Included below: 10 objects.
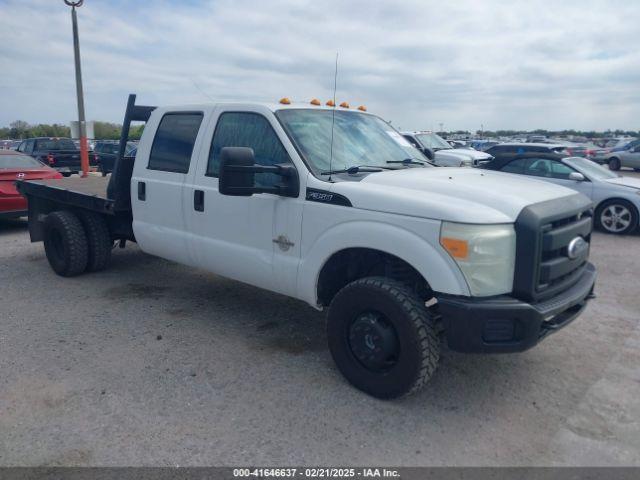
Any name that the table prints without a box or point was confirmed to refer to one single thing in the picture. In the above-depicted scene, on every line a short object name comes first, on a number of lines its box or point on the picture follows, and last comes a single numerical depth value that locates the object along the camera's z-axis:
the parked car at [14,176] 9.20
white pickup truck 3.26
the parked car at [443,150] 14.38
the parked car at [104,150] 18.05
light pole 15.17
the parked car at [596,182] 9.99
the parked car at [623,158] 24.16
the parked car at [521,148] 14.33
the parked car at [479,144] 25.91
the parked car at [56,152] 18.67
